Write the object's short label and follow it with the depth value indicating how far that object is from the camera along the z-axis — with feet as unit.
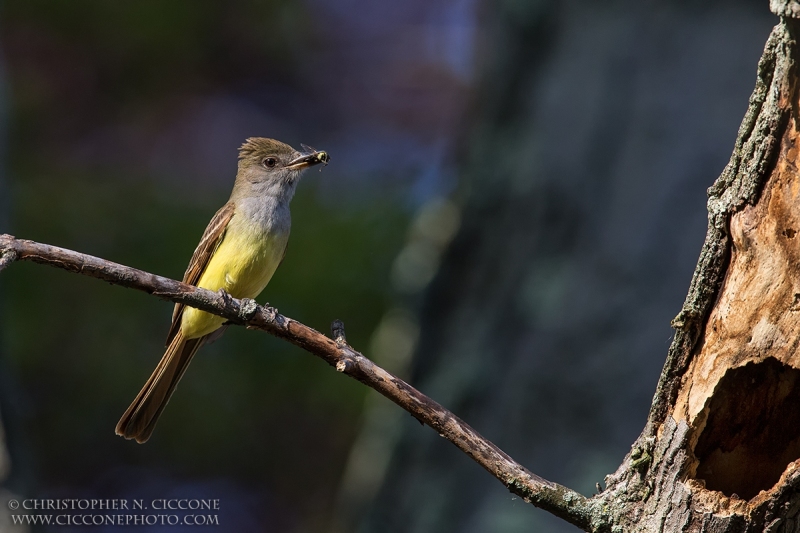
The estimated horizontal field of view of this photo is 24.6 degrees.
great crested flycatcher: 31.91
